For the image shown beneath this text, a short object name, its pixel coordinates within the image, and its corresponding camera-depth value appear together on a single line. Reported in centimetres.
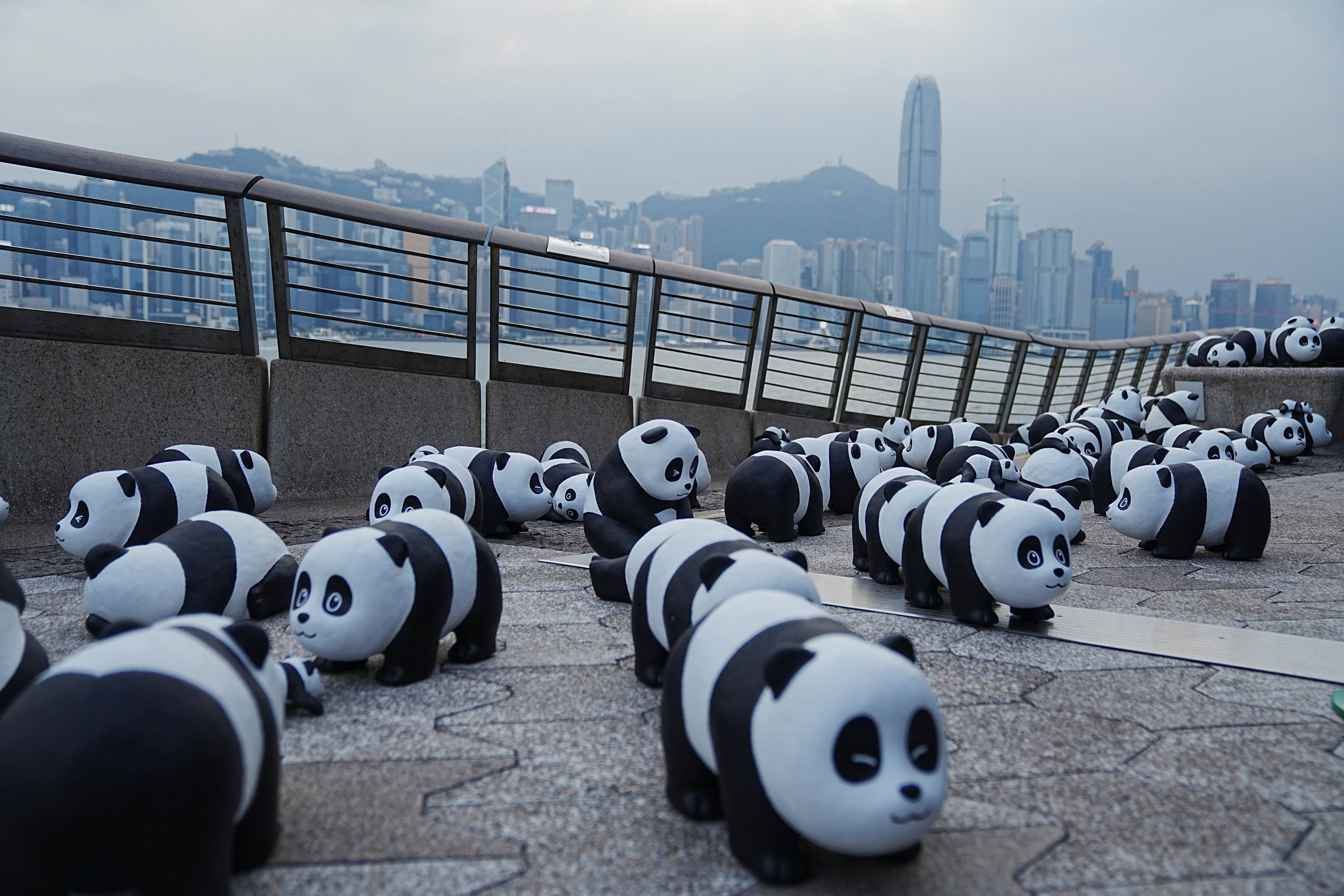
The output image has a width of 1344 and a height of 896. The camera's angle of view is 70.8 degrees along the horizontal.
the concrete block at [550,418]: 686
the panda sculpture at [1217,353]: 1070
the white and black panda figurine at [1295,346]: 1014
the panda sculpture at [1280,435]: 877
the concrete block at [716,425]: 765
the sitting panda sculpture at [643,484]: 458
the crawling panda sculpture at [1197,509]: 499
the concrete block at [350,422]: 597
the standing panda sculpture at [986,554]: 346
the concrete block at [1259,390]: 993
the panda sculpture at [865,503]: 448
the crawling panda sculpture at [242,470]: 487
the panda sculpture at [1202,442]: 723
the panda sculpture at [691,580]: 251
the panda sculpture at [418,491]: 448
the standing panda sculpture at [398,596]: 280
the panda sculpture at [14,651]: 234
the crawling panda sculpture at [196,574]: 319
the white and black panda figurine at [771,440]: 689
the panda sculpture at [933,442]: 771
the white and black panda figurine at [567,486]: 582
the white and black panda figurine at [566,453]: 639
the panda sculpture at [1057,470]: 650
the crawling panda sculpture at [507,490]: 540
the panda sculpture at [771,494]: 539
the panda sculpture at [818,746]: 171
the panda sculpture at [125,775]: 160
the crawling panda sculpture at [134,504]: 403
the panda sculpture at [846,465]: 638
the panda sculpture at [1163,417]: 962
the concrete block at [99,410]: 512
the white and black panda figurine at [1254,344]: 1062
